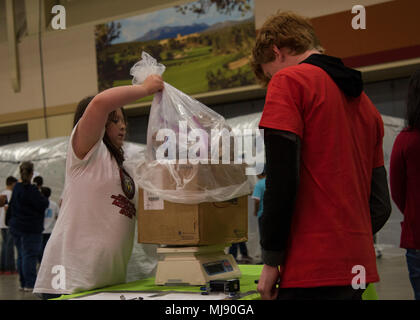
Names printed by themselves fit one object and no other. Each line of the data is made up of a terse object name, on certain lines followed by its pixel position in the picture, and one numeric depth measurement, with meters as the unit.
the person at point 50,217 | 7.64
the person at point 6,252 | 8.78
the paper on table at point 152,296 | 1.75
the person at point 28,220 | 6.12
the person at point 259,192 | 6.61
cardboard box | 1.99
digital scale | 2.01
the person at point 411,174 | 2.32
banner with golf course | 10.03
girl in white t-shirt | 1.93
